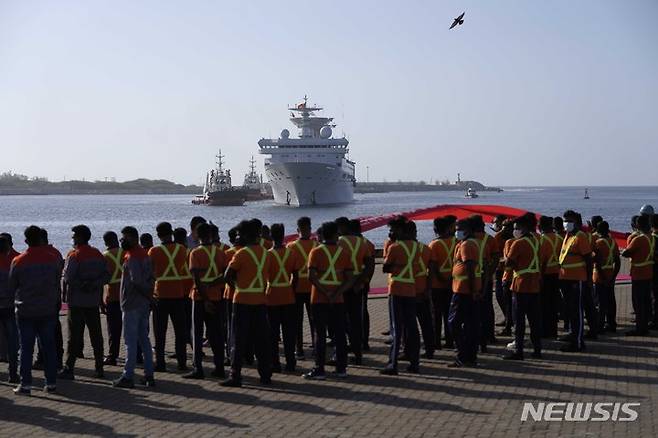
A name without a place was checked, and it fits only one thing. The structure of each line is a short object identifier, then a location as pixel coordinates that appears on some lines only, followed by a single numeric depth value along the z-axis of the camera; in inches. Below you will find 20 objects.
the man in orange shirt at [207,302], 437.4
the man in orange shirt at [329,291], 439.2
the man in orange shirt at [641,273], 546.9
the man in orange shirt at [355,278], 454.3
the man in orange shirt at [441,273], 488.1
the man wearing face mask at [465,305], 458.6
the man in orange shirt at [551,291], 543.2
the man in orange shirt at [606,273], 554.3
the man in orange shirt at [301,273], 466.3
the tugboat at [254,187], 6107.3
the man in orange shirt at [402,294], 441.1
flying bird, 739.4
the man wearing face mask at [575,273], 499.8
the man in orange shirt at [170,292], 462.0
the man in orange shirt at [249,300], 420.2
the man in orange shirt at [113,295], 475.2
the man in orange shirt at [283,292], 448.1
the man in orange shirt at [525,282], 474.6
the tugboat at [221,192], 5649.6
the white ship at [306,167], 4315.9
